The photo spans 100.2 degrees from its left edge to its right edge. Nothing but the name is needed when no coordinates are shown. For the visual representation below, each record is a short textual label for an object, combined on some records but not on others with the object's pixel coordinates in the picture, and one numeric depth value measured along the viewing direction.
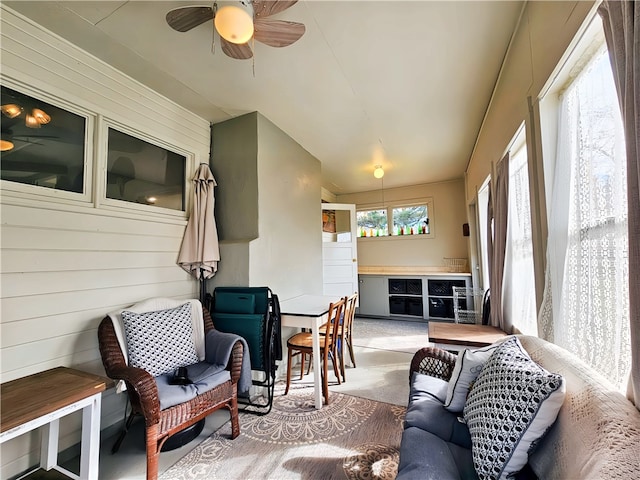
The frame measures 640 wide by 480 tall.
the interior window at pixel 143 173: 2.17
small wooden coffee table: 2.25
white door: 4.65
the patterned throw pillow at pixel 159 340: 1.76
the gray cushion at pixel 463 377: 1.37
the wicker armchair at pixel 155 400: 1.47
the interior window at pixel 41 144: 1.61
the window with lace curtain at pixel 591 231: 1.00
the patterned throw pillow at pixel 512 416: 0.93
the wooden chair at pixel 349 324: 2.88
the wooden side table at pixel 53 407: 1.18
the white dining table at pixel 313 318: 2.26
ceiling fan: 1.39
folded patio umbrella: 2.59
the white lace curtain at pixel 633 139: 0.76
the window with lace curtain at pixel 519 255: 2.04
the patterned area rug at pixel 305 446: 1.58
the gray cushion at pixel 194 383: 1.58
